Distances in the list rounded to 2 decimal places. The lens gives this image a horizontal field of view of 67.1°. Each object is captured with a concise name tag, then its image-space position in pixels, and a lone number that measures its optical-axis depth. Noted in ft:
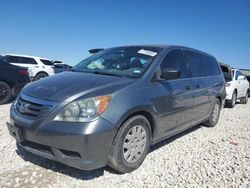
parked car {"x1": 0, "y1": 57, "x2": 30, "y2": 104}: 19.00
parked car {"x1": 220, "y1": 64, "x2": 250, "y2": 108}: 24.16
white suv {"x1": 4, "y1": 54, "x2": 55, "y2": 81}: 35.03
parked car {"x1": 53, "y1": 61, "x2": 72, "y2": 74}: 42.82
